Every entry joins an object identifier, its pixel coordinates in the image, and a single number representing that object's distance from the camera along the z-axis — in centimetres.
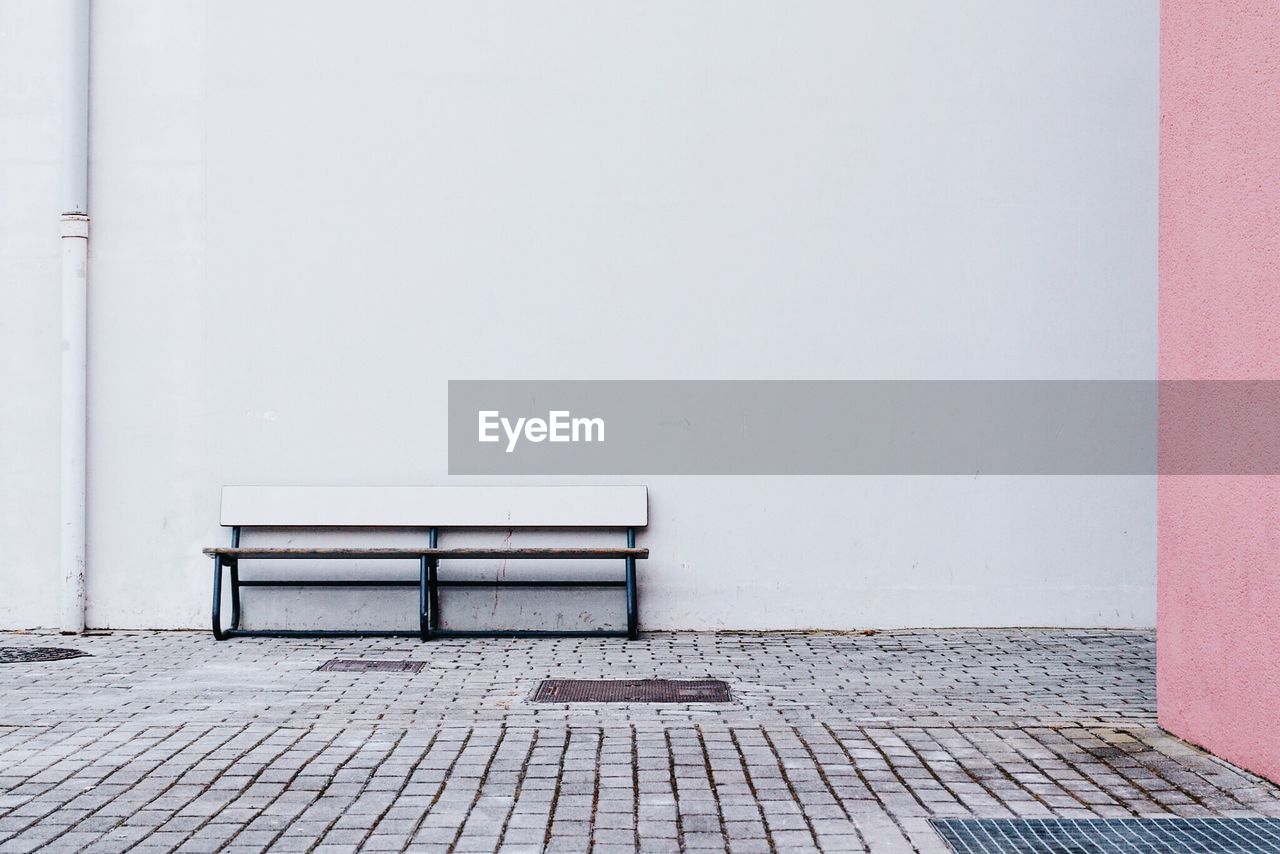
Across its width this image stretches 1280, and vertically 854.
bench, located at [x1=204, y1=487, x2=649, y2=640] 873
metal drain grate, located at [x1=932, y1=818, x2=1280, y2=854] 402
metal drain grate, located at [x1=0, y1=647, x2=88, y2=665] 776
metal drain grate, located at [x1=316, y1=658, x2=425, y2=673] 739
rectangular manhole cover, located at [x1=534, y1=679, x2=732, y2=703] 652
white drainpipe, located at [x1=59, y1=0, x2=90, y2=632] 872
